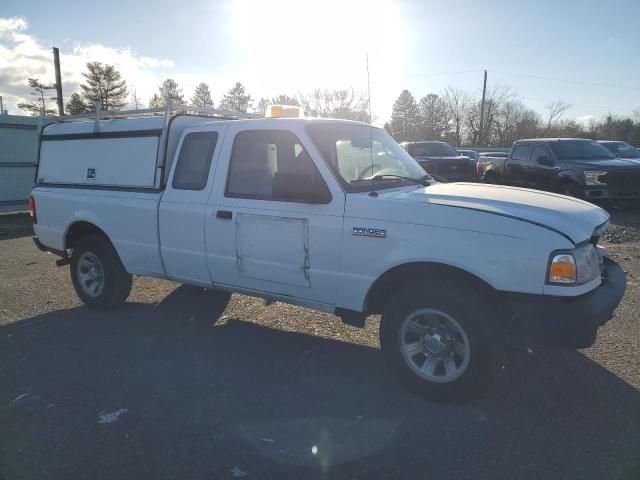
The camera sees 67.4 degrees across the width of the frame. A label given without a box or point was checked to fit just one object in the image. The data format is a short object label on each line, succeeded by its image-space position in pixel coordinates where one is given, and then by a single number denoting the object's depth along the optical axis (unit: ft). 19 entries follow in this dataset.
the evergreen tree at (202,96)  190.40
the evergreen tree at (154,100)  138.14
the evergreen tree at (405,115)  217.83
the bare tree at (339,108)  145.89
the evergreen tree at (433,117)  217.56
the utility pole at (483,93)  166.61
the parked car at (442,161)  48.93
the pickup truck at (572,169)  34.47
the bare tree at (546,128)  201.87
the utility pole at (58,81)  78.23
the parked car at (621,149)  50.24
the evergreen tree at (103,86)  165.89
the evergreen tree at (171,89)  165.28
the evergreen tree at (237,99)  188.85
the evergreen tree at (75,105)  160.76
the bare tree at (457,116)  224.53
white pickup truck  9.88
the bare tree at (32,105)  172.33
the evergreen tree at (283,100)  125.79
